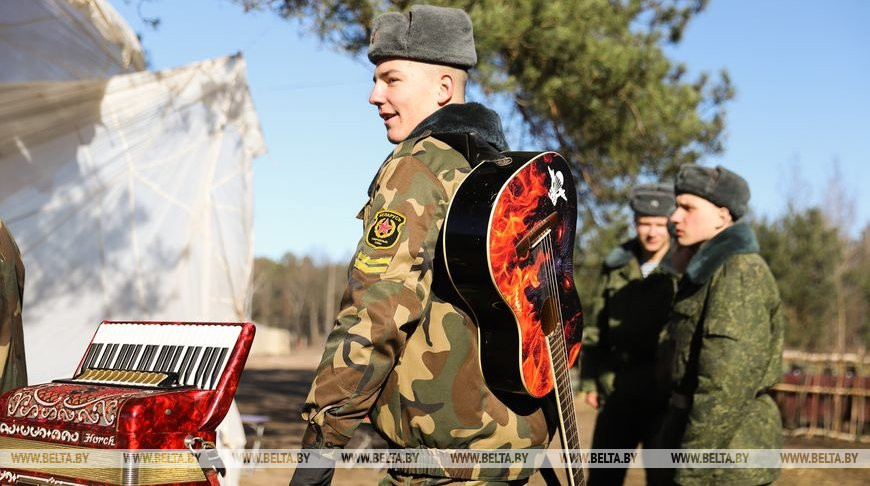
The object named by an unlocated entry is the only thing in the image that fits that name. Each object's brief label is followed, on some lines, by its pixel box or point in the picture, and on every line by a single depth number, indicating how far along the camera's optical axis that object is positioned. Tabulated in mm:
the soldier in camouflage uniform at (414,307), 2064
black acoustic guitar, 2146
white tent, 5648
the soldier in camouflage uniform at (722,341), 3516
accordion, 2410
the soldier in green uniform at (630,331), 4801
